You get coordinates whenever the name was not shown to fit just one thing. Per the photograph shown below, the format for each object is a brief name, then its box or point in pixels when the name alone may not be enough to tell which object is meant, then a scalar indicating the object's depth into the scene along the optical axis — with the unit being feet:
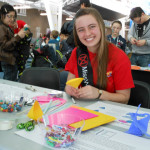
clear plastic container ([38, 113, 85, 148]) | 1.86
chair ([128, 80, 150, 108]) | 3.91
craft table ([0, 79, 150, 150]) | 1.87
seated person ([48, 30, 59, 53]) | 15.99
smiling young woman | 4.06
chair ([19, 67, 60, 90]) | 5.50
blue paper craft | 2.23
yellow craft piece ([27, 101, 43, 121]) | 2.46
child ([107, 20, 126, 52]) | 12.57
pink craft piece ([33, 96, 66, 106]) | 3.35
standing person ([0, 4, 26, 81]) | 7.25
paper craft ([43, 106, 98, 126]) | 2.37
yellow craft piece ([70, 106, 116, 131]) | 2.30
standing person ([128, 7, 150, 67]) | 8.84
